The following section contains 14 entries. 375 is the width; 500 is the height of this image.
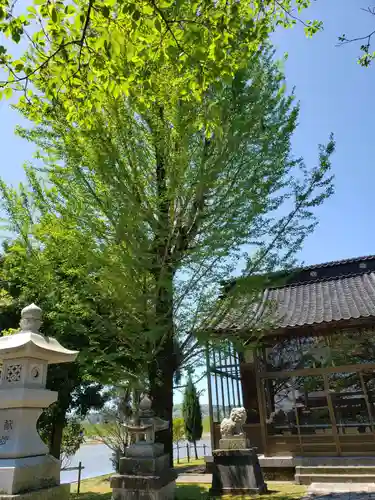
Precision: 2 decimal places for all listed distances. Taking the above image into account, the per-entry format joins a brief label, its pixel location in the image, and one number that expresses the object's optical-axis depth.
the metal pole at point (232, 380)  12.24
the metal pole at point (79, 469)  9.81
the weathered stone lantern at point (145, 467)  6.08
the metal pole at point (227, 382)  12.03
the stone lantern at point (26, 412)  4.17
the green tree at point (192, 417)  21.06
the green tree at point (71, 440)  12.48
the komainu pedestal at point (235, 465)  8.12
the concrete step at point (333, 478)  8.52
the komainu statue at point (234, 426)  8.91
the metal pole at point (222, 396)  11.76
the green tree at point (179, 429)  21.52
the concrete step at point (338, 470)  8.79
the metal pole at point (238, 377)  12.47
